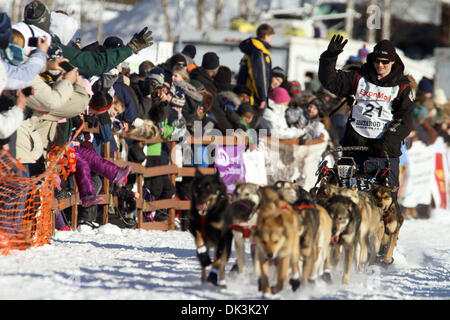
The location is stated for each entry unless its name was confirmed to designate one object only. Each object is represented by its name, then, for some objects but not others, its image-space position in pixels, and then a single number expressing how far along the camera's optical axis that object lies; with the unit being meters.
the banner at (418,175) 28.14
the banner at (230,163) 20.87
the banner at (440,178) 29.95
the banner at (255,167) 21.73
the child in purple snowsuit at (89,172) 16.16
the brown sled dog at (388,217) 14.05
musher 14.29
